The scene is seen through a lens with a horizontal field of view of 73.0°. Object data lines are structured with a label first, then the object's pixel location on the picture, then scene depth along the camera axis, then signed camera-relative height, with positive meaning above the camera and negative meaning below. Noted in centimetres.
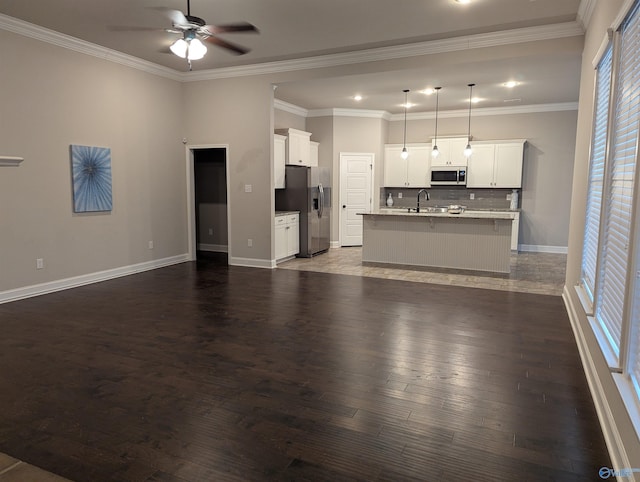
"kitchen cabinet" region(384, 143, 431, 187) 938 +59
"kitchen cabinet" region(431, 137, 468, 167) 898 +87
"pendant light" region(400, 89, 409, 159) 748 +127
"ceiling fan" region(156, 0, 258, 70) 375 +141
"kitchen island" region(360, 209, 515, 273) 637 -72
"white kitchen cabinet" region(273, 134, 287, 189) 746 +56
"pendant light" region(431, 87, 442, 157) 714 +114
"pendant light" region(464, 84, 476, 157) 695 +111
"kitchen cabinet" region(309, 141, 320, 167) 912 +83
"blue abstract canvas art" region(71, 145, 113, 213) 552 +13
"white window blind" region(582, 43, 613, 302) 320 +21
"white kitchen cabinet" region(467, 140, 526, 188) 857 +59
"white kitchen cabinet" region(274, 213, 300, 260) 718 -76
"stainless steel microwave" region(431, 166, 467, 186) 901 +37
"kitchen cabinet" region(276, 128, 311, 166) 792 +85
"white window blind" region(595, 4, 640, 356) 223 +4
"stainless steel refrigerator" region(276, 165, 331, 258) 777 -17
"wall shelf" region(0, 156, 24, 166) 457 +29
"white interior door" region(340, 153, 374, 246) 934 +3
